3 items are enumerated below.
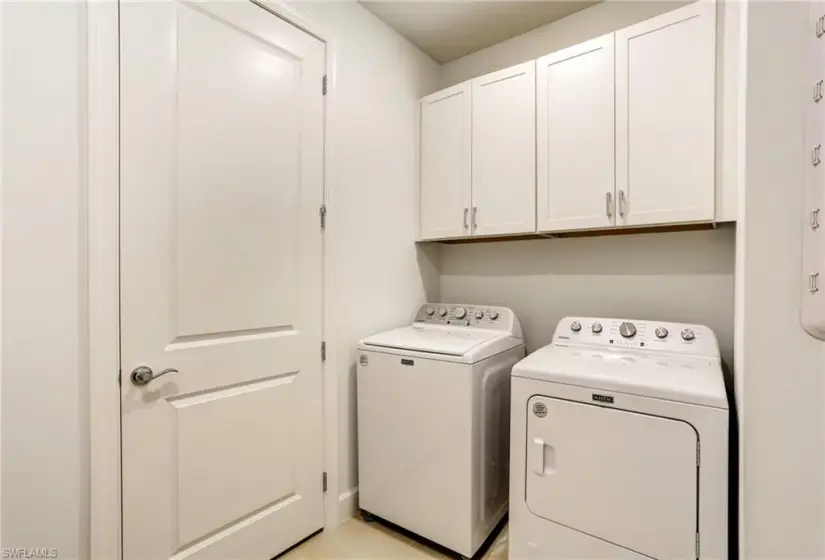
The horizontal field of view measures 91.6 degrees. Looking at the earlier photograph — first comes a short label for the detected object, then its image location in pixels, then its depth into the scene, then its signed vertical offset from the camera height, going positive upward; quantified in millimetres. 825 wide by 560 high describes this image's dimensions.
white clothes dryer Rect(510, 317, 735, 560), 1245 -604
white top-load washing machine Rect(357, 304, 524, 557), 1687 -699
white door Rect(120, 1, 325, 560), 1330 -10
